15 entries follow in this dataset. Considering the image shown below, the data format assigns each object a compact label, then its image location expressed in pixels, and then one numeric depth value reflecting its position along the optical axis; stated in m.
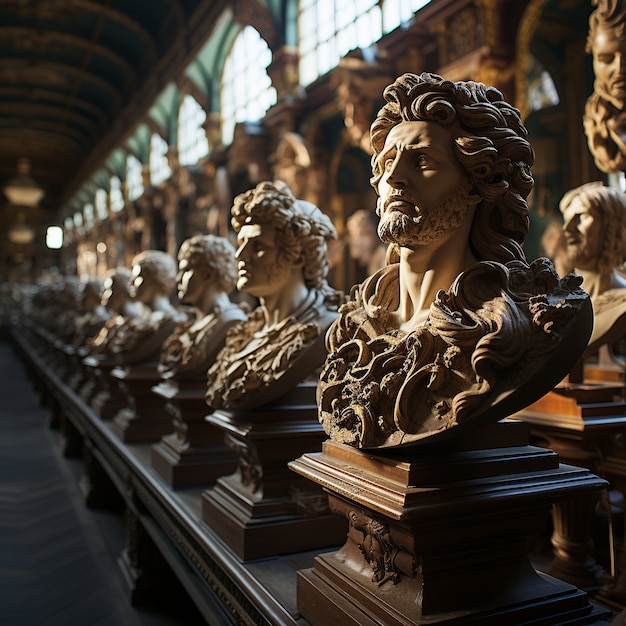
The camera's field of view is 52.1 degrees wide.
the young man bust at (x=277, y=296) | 2.34
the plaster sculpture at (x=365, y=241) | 6.36
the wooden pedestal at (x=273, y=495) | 2.20
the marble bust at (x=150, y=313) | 4.44
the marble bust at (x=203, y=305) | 3.28
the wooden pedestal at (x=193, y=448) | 3.05
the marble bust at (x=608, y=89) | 3.11
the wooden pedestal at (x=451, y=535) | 1.40
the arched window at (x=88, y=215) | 25.03
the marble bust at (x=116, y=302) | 5.66
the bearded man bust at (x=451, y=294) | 1.38
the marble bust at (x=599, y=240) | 2.76
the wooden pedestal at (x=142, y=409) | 4.26
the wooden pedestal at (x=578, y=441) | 2.22
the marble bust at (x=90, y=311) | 7.26
